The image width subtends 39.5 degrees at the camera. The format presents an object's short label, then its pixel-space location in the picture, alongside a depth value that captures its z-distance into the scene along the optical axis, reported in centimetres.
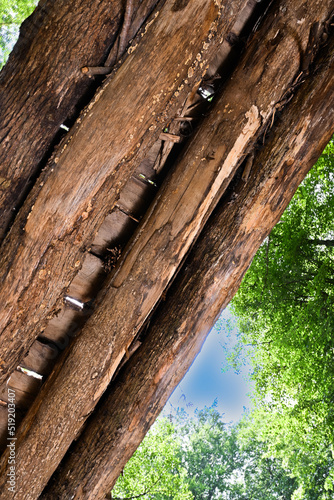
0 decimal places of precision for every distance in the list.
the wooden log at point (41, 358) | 237
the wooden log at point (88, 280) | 240
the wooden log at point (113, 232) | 244
